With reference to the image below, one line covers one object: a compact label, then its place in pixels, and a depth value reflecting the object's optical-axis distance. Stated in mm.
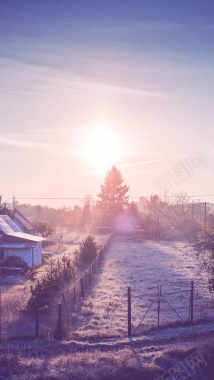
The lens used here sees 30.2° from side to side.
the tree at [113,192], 78438
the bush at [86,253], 35250
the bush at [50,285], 18578
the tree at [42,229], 55259
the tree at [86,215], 91812
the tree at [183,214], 65769
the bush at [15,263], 34156
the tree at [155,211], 67725
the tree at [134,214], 71438
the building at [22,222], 47344
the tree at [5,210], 46156
